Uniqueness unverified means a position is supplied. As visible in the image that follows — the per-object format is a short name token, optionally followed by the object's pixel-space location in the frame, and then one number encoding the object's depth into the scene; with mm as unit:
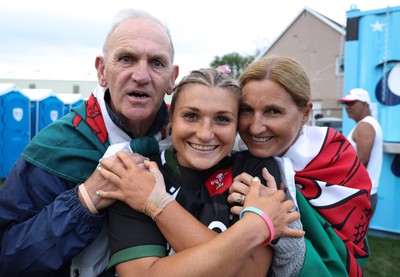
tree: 42219
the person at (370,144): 4453
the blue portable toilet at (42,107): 9984
